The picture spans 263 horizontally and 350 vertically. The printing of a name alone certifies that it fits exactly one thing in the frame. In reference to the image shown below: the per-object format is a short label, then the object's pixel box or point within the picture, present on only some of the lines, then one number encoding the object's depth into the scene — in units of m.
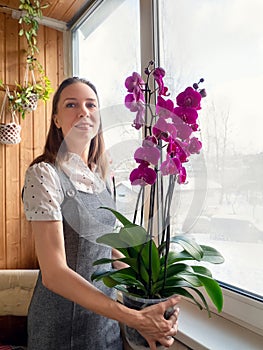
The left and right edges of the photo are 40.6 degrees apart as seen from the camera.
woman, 0.83
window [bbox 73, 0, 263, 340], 0.98
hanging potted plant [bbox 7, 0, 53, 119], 1.95
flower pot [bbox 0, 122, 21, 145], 1.97
